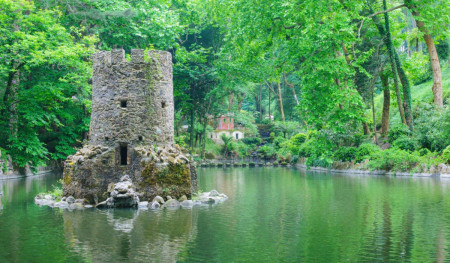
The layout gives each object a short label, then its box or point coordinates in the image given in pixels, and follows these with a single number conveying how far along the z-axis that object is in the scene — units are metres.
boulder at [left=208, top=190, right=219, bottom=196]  21.00
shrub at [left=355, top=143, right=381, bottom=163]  34.94
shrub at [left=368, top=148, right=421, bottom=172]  31.17
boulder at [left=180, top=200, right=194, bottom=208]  18.59
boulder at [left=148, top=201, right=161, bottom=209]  18.16
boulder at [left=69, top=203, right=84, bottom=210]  18.11
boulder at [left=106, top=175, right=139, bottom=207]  18.17
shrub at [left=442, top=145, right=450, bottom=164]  28.27
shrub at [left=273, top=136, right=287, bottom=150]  60.84
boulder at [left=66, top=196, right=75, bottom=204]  18.80
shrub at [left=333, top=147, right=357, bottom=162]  37.47
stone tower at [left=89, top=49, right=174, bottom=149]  19.67
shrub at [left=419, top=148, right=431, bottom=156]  31.42
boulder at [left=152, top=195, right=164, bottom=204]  18.59
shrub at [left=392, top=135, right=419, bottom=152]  32.88
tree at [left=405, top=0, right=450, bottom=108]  33.34
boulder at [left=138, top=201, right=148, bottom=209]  18.23
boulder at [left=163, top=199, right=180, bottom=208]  18.53
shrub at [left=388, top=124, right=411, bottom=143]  35.41
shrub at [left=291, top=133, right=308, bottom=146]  52.44
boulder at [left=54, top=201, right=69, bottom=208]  18.52
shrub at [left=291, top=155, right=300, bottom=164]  52.45
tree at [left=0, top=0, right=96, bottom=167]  25.84
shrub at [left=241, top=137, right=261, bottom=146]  67.94
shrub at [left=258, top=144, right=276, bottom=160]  60.16
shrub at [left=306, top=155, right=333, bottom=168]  32.41
